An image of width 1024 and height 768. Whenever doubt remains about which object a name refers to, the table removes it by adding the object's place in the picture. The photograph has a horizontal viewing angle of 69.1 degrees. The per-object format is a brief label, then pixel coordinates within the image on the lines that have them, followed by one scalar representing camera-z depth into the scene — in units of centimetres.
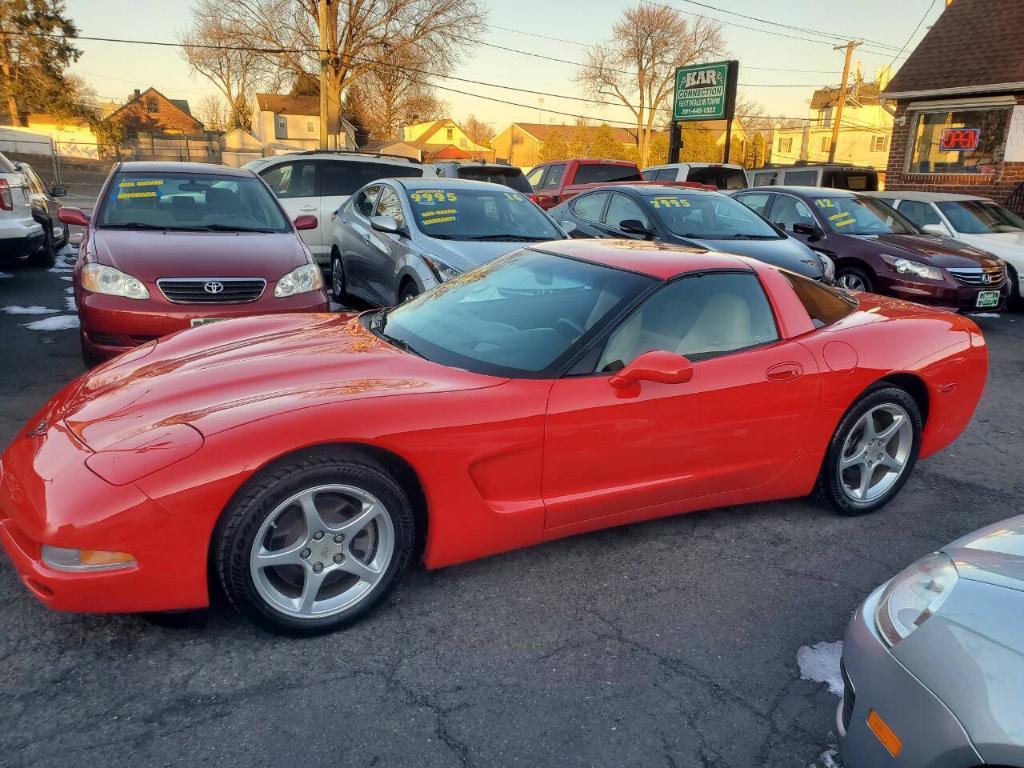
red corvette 230
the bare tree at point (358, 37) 3344
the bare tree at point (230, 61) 3619
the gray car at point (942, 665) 149
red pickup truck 1309
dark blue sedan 758
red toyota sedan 489
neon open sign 1545
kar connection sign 1766
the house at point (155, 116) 6094
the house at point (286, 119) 6362
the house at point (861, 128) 5888
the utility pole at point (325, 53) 2720
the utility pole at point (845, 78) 3806
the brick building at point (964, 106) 1470
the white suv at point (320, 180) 975
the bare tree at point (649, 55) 4684
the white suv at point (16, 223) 786
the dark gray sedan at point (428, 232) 625
